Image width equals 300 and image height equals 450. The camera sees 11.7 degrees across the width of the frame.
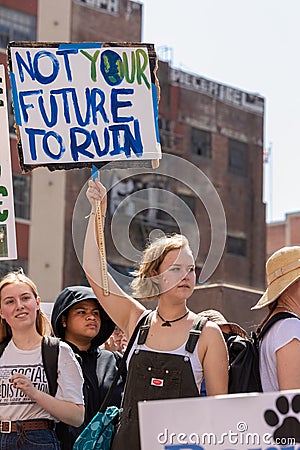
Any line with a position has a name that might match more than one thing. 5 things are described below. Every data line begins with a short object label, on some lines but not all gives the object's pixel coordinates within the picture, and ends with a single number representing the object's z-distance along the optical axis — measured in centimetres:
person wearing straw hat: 575
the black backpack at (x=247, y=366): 599
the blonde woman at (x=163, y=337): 596
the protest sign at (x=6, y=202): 727
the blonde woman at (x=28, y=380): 628
